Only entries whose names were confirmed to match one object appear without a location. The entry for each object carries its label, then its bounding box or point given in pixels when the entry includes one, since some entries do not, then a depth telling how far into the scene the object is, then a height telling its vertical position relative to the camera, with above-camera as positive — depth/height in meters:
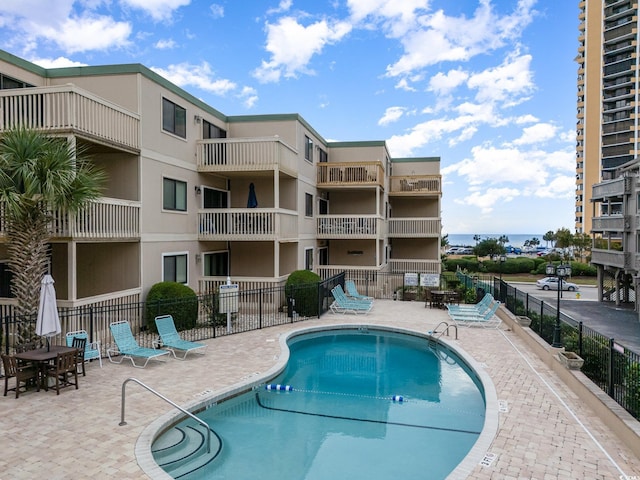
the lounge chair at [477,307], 17.88 -2.98
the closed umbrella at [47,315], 8.95 -1.60
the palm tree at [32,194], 9.19 +0.97
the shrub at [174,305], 14.19 -2.23
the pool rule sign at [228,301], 14.95 -2.20
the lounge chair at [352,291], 21.59 -2.70
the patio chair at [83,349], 9.86 -2.71
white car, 38.44 -4.35
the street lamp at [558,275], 11.83 -1.17
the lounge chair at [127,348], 11.12 -2.91
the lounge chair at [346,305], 19.20 -3.02
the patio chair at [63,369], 8.93 -2.75
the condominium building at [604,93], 67.38 +23.53
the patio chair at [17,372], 8.70 -2.77
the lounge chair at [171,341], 12.00 -2.92
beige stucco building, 12.52 +2.07
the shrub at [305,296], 18.06 -2.46
